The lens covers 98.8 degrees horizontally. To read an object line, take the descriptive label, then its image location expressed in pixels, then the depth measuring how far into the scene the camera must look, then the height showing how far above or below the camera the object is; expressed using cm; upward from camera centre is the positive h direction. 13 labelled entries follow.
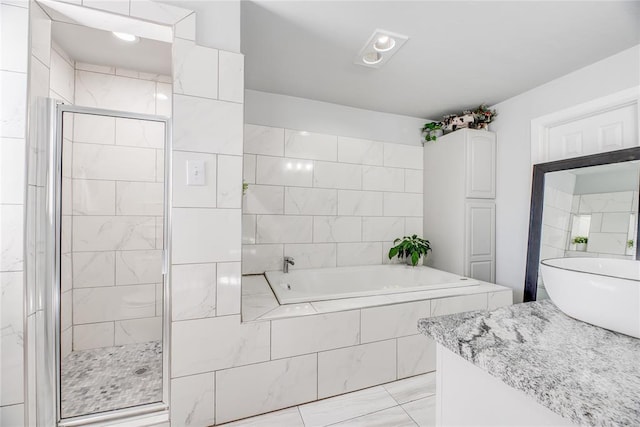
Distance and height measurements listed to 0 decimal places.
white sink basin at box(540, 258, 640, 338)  58 -19
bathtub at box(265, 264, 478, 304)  248 -67
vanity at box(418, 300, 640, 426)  44 -29
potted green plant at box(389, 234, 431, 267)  295 -41
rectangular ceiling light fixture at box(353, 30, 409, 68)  182 +115
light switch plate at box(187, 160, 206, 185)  143 +18
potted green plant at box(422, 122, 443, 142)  319 +96
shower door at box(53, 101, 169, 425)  146 -35
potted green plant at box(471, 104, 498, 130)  285 +101
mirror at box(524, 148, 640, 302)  180 +4
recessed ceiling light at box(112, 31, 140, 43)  177 +109
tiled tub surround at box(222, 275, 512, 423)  152 -85
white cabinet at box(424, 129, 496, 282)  279 +10
